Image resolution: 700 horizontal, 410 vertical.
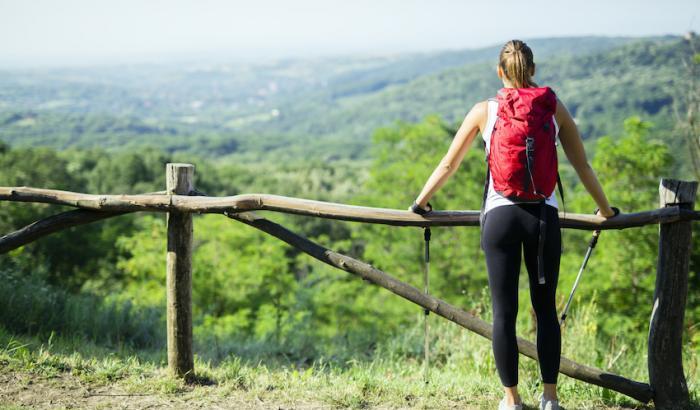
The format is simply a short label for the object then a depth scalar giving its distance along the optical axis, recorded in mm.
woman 2480
